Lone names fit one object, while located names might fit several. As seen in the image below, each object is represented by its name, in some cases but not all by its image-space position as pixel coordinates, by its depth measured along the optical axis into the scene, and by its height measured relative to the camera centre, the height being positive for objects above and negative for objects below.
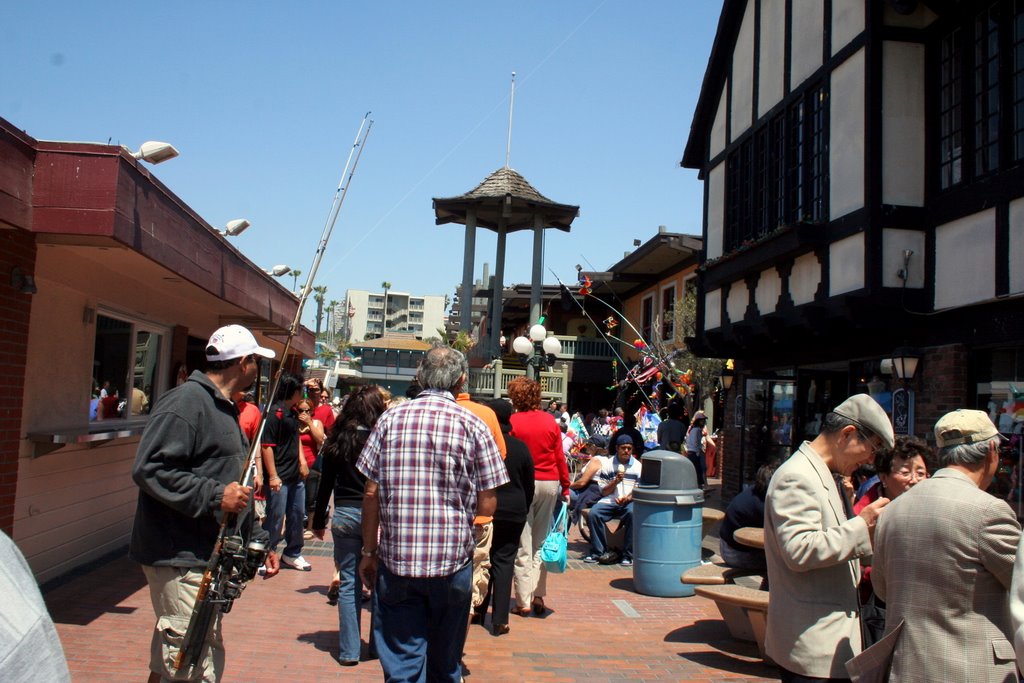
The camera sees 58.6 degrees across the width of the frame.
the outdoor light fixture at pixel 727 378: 17.34 +0.74
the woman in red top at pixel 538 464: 7.80 -0.48
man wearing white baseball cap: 3.57 -0.43
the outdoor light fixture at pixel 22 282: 6.64 +0.75
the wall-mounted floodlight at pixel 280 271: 13.90 +1.91
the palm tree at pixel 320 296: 97.41 +11.09
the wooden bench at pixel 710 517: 9.89 -1.10
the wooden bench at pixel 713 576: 6.92 -1.23
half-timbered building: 9.45 +2.65
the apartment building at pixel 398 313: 167.75 +16.37
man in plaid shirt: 3.87 -0.52
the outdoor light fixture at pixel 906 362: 10.48 +0.72
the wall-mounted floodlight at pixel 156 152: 7.26 +1.90
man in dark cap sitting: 10.48 -1.03
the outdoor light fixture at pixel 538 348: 17.97 +1.20
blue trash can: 8.77 -1.07
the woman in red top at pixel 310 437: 9.96 -0.43
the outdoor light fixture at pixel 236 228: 11.14 +2.03
